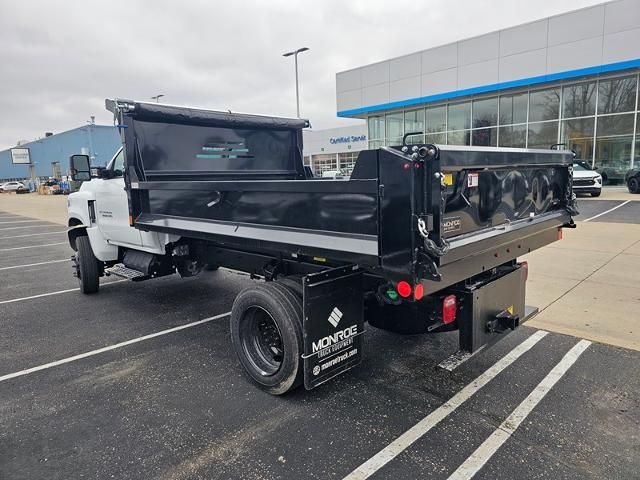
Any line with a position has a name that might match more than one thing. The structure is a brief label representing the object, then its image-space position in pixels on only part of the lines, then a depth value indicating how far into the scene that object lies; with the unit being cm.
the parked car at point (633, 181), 2017
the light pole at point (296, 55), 2472
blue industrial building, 5772
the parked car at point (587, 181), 1953
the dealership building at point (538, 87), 2083
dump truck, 269
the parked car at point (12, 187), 6257
